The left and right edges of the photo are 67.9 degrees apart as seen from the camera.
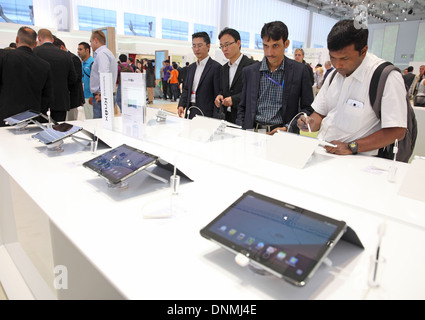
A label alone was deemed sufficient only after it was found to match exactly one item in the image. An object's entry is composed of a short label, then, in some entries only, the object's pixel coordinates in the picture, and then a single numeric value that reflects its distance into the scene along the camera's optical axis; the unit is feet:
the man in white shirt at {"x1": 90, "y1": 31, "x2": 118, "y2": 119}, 14.33
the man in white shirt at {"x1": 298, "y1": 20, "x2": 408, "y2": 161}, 5.14
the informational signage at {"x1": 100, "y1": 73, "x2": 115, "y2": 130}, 7.22
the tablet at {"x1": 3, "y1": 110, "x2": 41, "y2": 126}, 7.10
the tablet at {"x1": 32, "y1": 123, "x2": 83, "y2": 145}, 5.70
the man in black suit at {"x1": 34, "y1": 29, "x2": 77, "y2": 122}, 12.73
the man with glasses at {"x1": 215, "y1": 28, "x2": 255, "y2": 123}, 9.69
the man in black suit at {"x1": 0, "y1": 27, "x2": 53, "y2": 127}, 9.38
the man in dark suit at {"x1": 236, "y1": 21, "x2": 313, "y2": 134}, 7.41
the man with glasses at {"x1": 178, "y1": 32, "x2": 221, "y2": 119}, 10.13
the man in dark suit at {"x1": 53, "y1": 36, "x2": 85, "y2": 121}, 14.61
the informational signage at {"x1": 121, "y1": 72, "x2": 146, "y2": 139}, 6.63
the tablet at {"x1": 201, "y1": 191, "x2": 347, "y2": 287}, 2.18
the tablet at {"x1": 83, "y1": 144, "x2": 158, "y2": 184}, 3.90
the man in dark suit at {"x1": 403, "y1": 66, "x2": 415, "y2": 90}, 30.67
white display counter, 2.31
